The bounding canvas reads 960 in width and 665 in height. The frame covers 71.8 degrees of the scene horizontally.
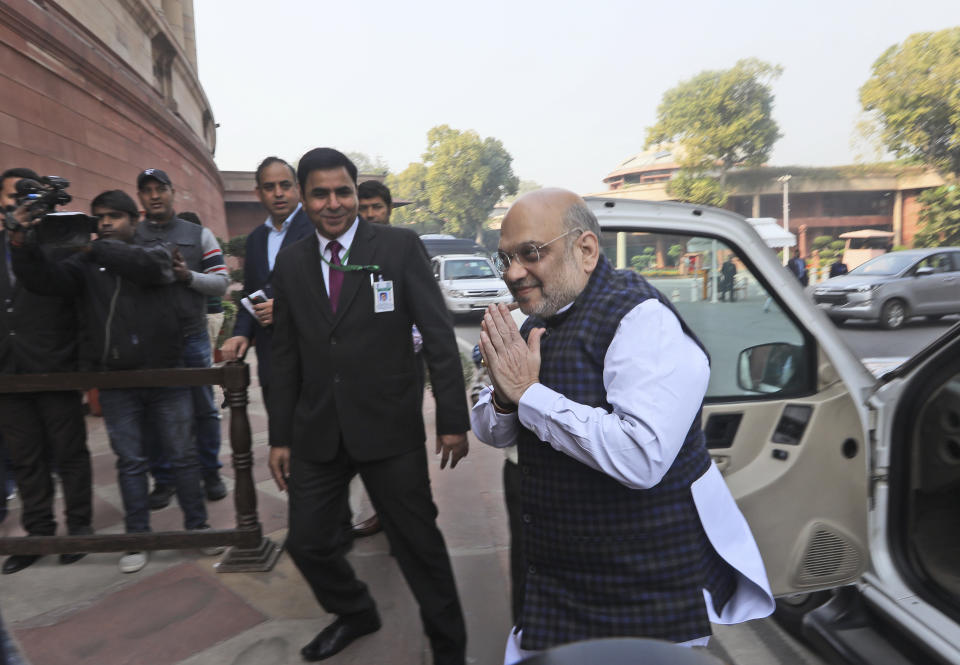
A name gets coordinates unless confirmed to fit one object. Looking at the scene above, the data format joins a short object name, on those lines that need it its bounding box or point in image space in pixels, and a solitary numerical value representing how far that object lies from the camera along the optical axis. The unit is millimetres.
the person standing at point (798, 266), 16817
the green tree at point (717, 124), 52031
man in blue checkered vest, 1345
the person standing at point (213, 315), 4979
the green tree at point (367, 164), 135762
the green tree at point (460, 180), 78500
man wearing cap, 3922
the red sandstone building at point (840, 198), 42406
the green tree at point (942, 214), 34969
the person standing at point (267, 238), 3332
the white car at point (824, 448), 1934
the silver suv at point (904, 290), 14219
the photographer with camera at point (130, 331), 3346
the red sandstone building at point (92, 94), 6285
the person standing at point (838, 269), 19056
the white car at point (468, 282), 16516
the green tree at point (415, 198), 86806
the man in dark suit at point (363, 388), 2355
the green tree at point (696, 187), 47875
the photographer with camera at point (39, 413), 3482
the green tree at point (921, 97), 36406
